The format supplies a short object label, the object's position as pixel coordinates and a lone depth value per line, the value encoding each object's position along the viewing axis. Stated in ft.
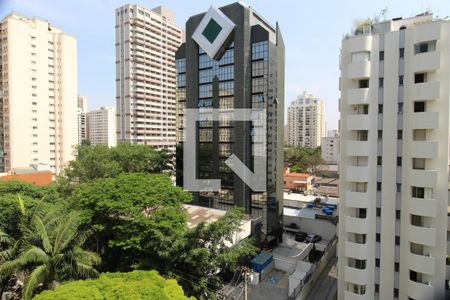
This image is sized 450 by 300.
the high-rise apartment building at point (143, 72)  199.93
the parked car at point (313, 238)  96.32
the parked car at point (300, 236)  97.60
